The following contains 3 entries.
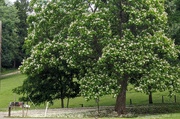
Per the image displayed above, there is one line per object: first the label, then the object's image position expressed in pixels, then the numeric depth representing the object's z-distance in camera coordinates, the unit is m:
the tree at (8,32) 90.12
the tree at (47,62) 32.03
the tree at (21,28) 105.72
